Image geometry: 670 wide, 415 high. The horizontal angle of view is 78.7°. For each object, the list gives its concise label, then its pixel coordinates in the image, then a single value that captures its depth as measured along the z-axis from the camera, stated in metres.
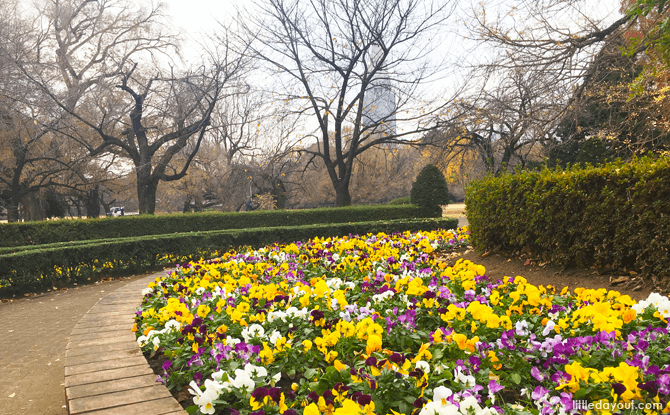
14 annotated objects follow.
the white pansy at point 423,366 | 1.75
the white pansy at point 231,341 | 2.32
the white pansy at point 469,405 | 1.49
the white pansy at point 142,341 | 2.74
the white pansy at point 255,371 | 1.88
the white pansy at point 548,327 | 2.13
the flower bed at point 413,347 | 1.61
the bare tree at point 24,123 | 13.88
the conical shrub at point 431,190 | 15.90
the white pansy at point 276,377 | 1.88
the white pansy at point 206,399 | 1.76
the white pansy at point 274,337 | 2.21
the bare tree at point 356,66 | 14.79
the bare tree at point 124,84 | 15.09
